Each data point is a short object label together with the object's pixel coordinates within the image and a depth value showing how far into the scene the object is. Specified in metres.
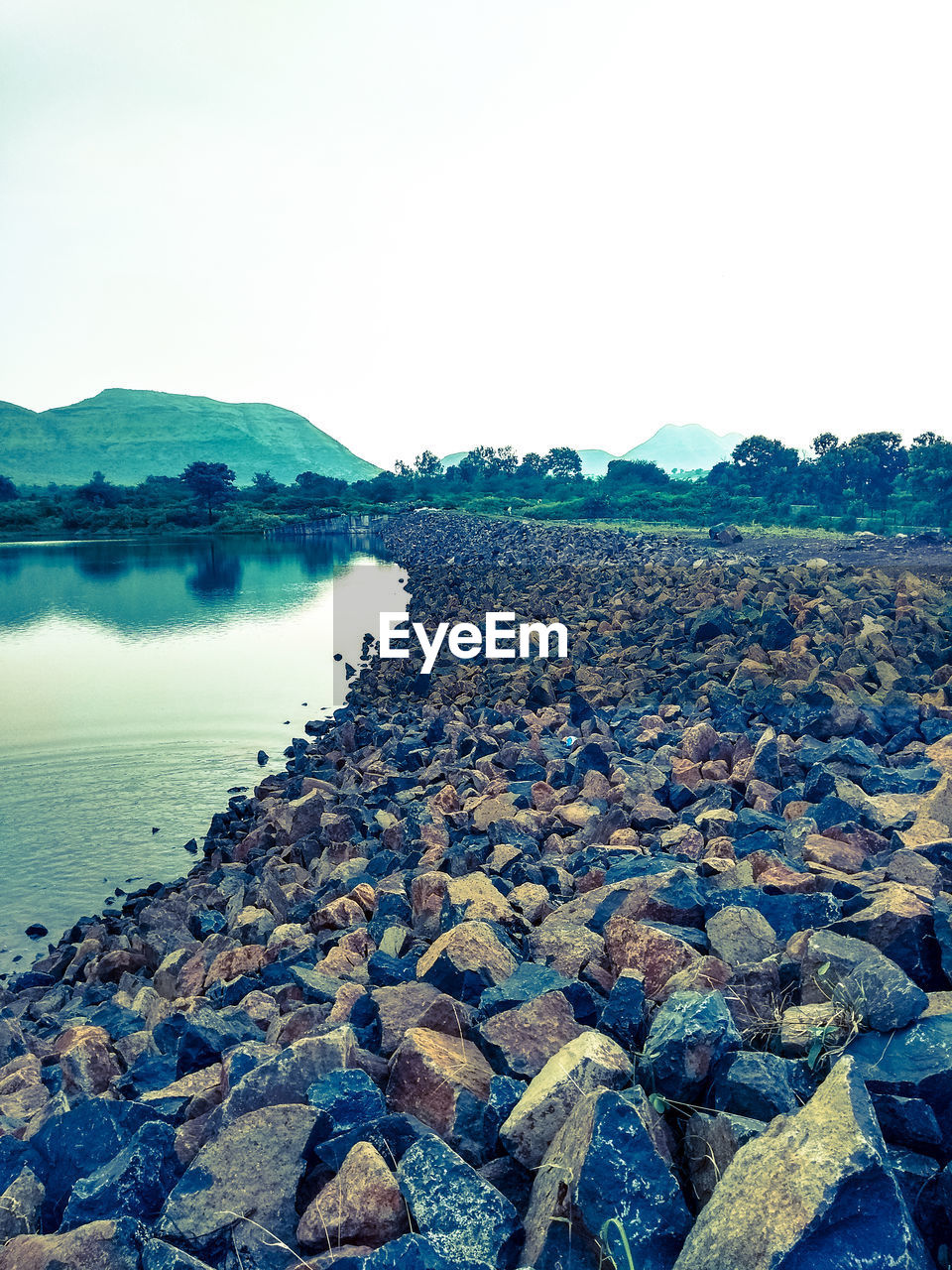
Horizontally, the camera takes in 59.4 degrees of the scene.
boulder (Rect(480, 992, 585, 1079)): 2.68
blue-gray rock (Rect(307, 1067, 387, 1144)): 2.50
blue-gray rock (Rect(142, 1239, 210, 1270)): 2.16
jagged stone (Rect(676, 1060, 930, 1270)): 1.70
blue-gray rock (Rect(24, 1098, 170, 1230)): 2.65
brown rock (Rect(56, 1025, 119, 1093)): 3.47
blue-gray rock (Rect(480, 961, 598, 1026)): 2.96
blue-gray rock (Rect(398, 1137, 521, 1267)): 2.03
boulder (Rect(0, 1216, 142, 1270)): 2.24
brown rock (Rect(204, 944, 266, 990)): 4.65
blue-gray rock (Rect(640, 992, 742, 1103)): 2.35
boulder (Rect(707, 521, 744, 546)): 25.66
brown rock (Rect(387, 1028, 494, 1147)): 2.58
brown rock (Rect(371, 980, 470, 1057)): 2.97
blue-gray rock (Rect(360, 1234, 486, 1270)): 1.94
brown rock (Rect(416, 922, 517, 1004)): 3.26
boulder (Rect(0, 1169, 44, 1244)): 2.56
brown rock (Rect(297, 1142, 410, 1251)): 2.16
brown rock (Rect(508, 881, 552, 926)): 4.12
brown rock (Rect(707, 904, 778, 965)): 3.11
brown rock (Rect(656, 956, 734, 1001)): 2.85
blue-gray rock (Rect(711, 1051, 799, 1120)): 2.18
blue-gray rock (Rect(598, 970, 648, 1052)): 2.70
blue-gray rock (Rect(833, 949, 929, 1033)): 2.51
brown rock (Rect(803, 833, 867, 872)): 4.04
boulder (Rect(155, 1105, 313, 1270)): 2.27
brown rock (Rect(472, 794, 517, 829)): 5.93
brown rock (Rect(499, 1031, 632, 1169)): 2.28
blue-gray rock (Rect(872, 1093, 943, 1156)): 2.11
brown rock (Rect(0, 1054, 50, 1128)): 3.45
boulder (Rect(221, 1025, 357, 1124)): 2.66
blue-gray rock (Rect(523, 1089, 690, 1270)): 1.94
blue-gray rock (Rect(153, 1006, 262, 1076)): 3.32
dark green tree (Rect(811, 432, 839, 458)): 46.20
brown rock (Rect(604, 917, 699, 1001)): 3.09
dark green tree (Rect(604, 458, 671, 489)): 63.78
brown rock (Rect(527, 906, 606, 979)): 3.36
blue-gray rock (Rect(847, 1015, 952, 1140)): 2.22
